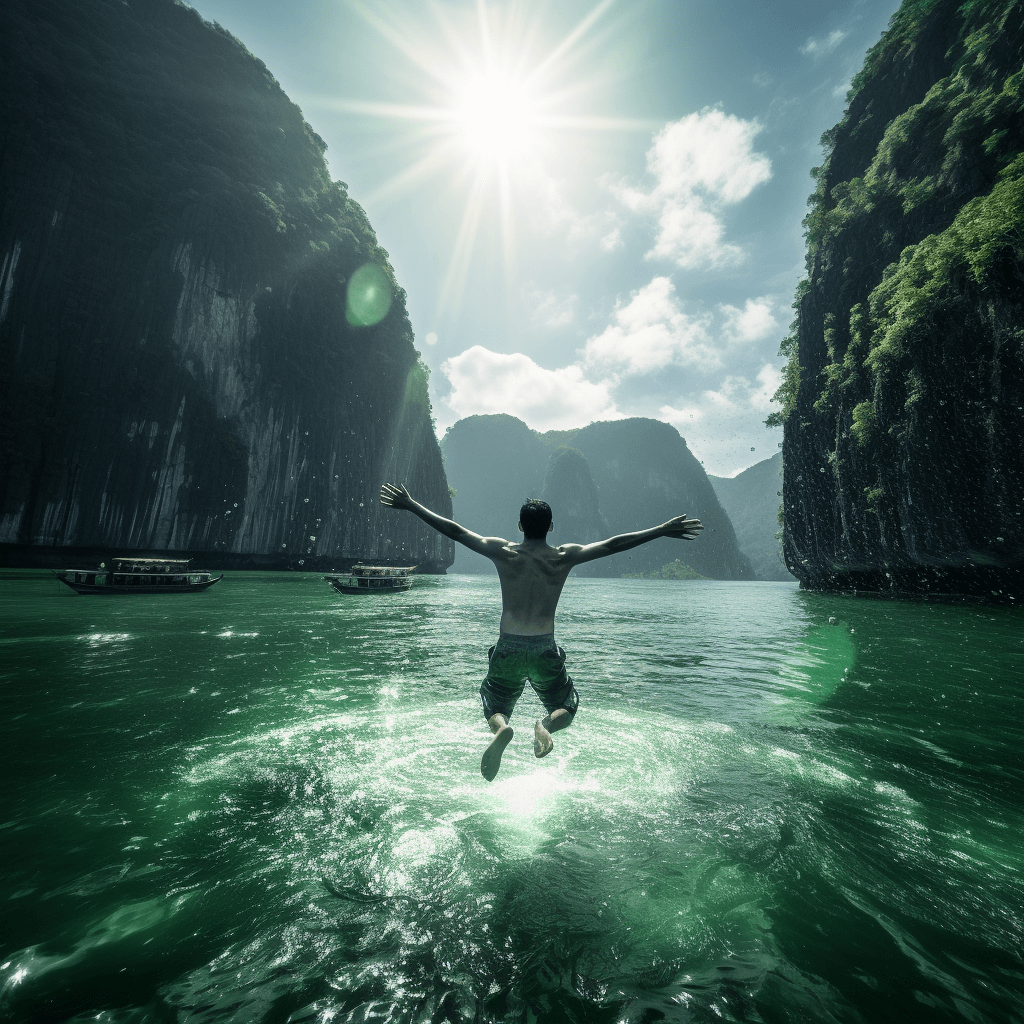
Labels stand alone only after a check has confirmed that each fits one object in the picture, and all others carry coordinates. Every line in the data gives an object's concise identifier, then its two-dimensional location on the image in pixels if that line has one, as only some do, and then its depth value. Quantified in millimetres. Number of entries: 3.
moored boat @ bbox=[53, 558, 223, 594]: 23000
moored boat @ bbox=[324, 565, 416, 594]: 29562
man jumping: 3988
